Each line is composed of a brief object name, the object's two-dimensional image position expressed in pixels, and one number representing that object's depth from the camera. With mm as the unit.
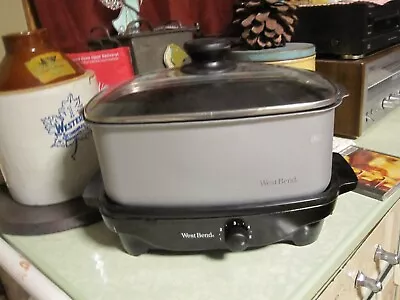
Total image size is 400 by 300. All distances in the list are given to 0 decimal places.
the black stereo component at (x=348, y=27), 941
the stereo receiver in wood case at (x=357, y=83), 960
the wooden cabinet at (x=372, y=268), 673
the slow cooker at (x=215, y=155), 544
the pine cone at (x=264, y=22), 873
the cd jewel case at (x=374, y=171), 765
